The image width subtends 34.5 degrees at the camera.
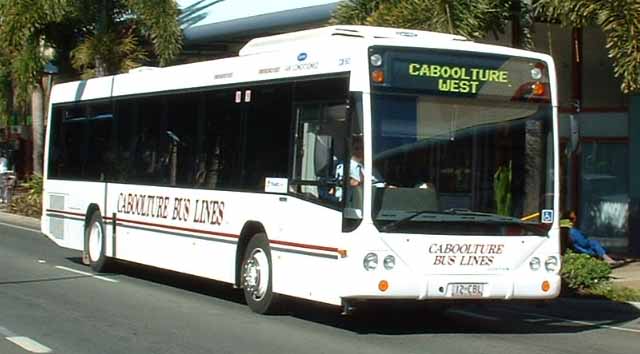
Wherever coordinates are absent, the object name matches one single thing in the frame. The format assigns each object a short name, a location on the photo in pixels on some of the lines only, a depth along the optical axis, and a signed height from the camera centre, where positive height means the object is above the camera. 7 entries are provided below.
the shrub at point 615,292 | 14.38 -1.36
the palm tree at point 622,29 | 14.24 +2.35
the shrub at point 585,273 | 14.70 -1.10
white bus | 10.38 +0.22
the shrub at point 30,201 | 31.97 -0.66
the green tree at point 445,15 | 16.55 +2.89
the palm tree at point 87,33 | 27.11 +4.15
